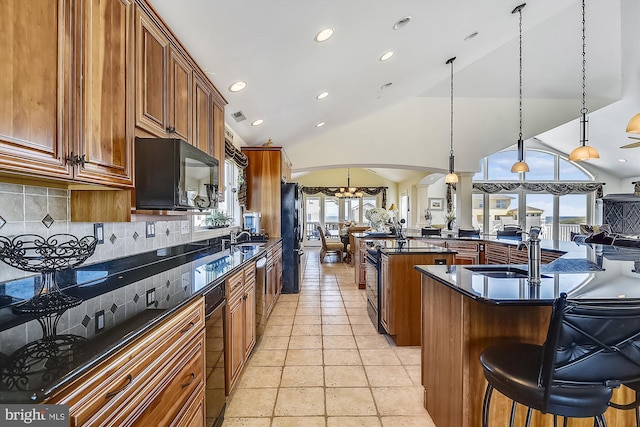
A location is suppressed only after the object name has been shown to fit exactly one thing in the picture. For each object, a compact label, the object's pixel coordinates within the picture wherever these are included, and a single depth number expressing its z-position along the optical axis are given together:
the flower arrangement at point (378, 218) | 6.27
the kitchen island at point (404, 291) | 3.01
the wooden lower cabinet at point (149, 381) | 0.76
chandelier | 11.28
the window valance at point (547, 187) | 9.51
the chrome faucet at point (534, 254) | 1.57
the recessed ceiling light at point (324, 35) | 2.66
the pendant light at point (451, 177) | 5.45
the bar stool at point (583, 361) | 1.03
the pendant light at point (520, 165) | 4.76
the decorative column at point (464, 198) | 7.11
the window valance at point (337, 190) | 11.89
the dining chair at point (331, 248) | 8.23
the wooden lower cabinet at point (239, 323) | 1.95
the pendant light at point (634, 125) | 2.80
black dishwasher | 1.63
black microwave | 1.64
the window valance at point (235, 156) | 3.65
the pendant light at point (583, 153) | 3.62
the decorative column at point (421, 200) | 10.32
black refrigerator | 4.96
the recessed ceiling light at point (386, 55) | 3.55
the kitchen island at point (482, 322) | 1.40
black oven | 3.38
